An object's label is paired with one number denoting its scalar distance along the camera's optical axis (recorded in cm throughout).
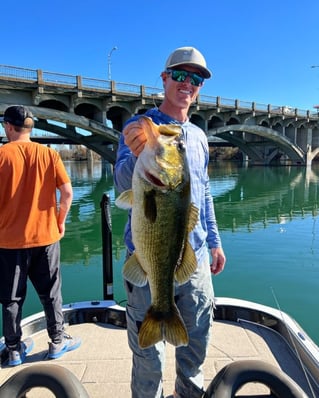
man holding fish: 167
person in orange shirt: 307
